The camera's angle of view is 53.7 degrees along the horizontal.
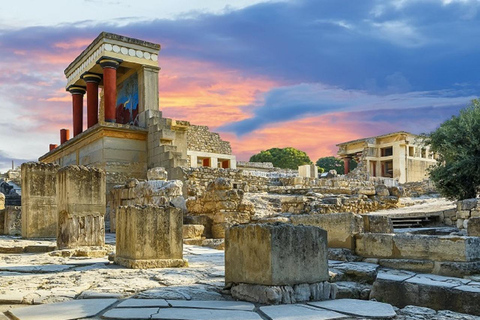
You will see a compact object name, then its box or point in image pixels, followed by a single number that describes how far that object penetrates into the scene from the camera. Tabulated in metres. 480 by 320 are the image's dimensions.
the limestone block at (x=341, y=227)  7.04
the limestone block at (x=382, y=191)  18.66
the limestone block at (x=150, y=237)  6.08
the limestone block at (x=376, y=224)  7.66
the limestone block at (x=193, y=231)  10.35
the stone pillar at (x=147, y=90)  19.81
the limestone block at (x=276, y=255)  4.12
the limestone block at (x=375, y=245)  6.51
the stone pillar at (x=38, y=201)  10.91
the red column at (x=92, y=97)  21.94
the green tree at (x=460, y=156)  15.37
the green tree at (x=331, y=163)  60.53
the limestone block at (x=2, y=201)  14.36
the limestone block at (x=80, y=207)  8.34
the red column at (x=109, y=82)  19.36
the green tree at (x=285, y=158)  52.50
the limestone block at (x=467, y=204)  12.31
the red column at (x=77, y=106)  23.33
